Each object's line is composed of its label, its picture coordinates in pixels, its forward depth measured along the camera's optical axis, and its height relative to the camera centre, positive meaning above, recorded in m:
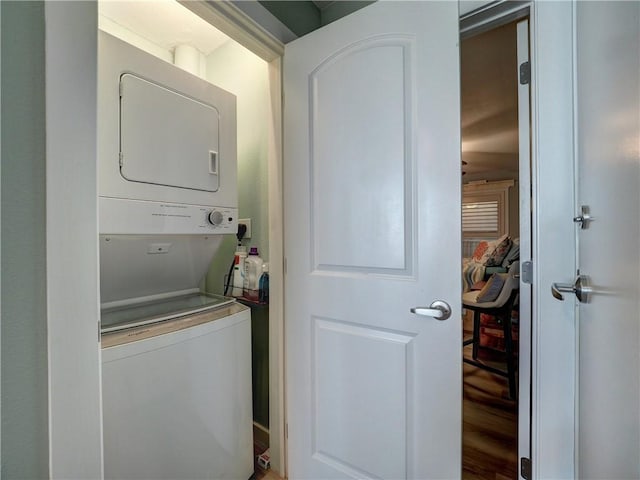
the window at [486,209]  5.30 +0.60
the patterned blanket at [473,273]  3.13 -0.39
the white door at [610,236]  0.43 +0.01
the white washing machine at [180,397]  0.92 -0.59
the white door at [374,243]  0.95 -0.01
